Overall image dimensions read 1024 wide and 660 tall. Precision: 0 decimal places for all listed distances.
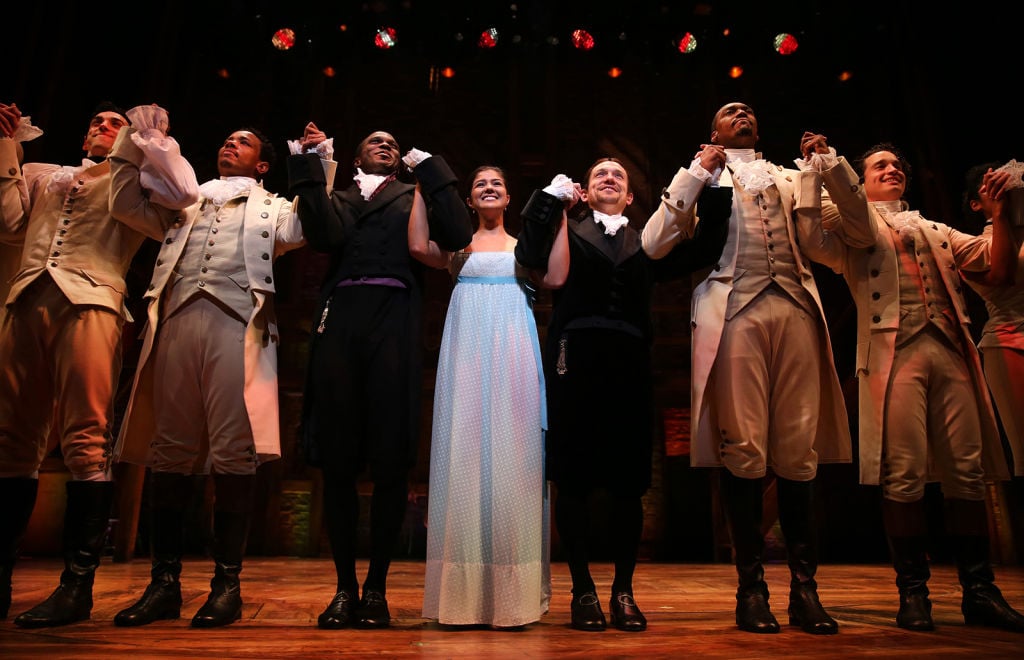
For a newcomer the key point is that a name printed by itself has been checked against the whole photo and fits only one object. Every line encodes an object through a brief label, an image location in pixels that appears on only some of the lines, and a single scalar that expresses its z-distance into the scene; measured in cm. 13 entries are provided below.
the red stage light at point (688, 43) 642
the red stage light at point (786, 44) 628
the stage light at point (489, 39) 646
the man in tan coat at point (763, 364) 253
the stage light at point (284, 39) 631
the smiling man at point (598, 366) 252
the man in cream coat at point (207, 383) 255
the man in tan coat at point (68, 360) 257
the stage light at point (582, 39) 649
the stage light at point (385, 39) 642
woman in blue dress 248
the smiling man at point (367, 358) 248
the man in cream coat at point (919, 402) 268
